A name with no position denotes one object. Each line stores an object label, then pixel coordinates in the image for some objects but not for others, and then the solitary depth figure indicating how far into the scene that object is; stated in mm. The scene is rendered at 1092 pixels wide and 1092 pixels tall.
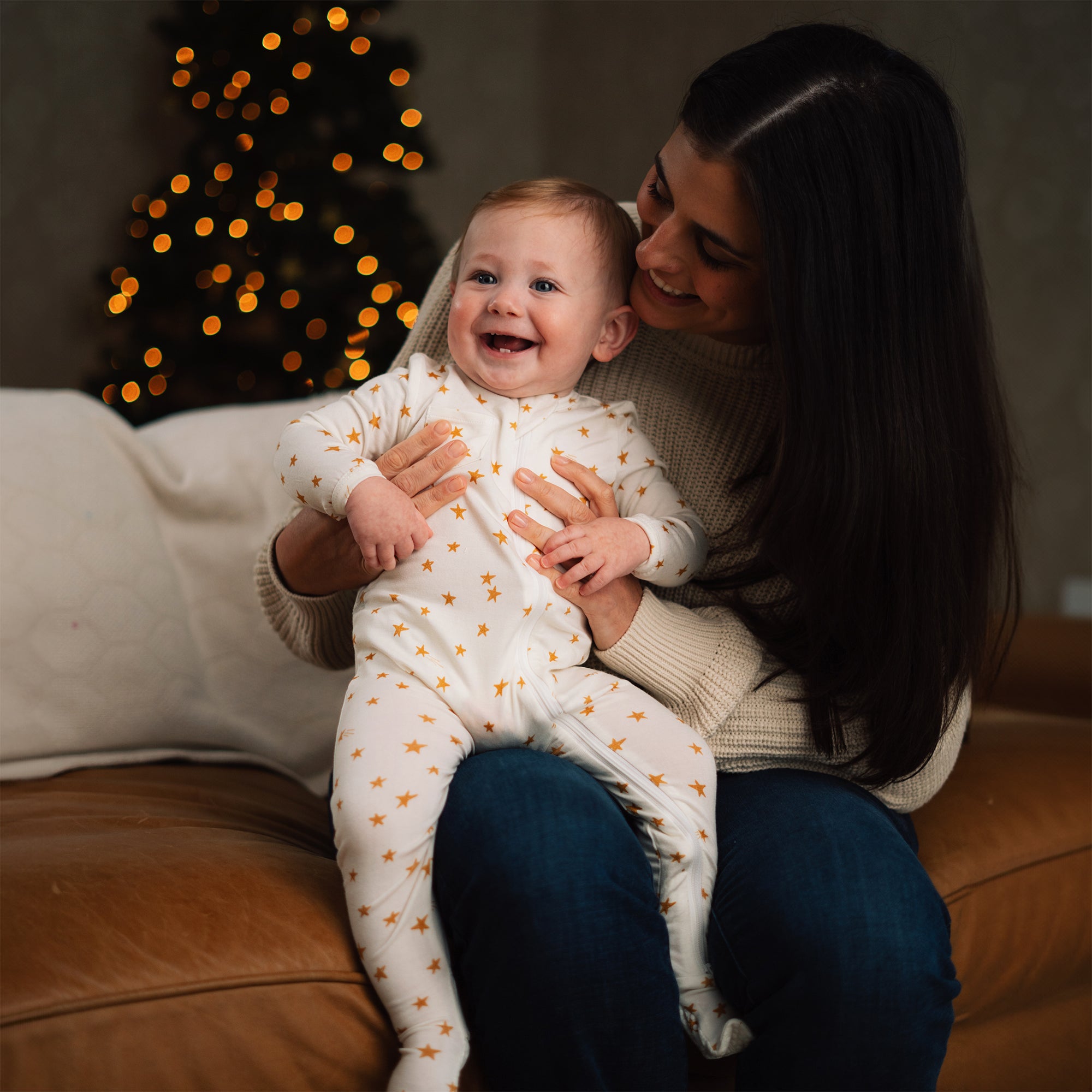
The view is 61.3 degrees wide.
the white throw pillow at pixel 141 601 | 1279
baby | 796
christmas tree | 2688
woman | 785
